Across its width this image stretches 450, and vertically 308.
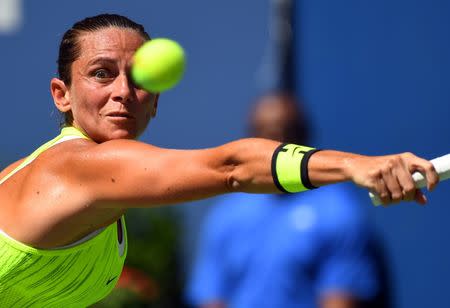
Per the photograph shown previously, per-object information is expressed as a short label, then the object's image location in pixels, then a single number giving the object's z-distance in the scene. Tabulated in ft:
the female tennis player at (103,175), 20.85
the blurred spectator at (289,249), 34.83
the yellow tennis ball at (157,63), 24.14
